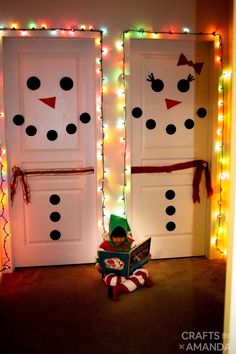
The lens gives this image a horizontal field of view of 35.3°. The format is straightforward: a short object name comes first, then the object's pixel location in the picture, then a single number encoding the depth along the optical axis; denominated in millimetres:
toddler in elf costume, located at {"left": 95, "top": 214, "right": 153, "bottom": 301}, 2822
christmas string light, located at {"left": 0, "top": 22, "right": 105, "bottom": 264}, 3070
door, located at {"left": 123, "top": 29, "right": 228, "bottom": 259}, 3219
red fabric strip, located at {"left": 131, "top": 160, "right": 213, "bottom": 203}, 3430
